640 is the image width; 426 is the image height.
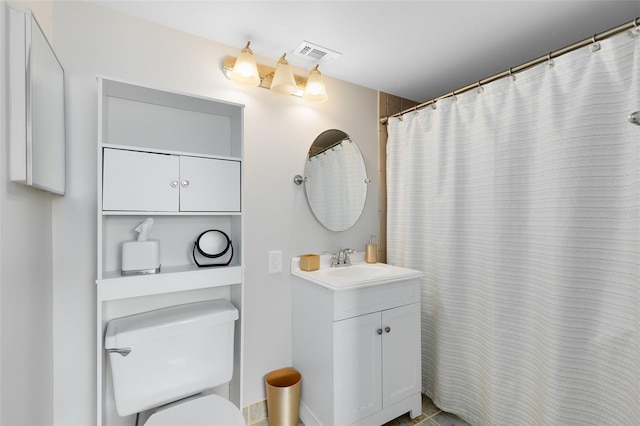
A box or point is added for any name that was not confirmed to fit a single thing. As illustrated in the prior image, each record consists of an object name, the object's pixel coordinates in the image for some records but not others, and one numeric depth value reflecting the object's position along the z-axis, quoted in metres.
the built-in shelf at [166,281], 1.16
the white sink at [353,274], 1.48
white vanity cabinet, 1.44
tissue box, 1.25
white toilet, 1.18
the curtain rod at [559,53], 1.09
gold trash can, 1.55
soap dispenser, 2.04
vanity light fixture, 1.51
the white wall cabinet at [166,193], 1.18
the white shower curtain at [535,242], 1.12
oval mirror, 1.89
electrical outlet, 1.72
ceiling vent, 1.61
